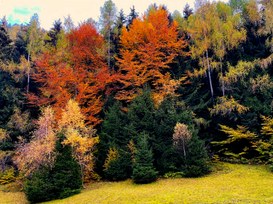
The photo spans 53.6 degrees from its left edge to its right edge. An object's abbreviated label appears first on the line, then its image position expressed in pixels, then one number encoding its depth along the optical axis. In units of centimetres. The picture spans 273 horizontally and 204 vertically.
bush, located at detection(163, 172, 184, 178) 2225
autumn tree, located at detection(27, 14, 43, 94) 3479
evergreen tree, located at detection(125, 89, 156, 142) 2516
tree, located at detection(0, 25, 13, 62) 3512
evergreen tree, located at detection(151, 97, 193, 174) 2342
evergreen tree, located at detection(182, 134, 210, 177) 2159
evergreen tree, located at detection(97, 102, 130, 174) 2553
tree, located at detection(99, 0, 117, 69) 3562
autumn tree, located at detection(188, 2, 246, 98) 2847
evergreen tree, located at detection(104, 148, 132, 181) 2380
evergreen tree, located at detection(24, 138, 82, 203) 1988
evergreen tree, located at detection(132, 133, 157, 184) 2155
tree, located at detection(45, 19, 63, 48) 3868
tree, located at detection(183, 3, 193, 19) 3597
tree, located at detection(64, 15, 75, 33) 4109
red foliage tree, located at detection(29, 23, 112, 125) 2936
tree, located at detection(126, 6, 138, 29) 3728
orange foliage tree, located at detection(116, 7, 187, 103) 2909
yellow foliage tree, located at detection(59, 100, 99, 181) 2198
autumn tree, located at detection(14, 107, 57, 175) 2101
